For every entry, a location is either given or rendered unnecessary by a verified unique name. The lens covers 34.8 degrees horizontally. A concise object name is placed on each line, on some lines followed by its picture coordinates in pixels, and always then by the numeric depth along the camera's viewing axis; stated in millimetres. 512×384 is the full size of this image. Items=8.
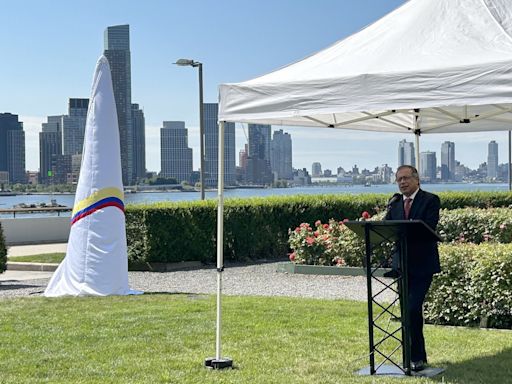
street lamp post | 25578
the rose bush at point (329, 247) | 15680
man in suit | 7070
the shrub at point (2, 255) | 16422
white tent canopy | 6555
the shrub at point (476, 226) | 15609
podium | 6746
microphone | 7244
